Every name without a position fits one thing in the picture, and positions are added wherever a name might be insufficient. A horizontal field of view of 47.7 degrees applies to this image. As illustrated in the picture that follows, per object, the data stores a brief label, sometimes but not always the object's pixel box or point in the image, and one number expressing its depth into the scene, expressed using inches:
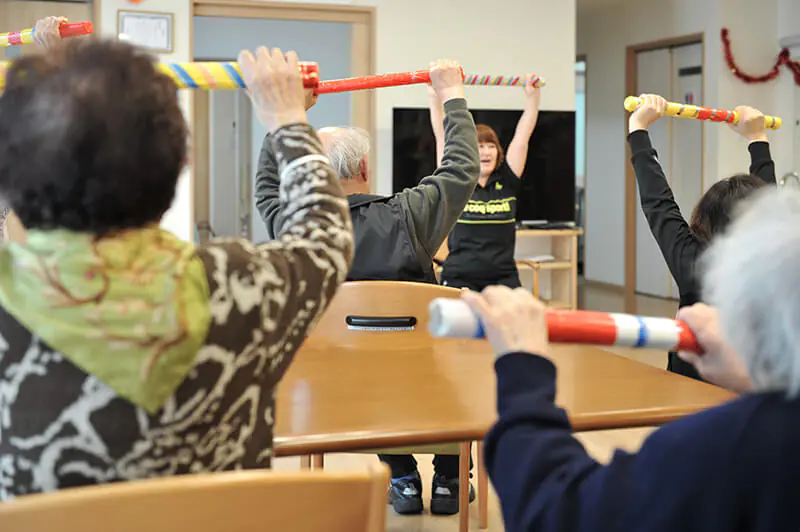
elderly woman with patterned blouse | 36.0
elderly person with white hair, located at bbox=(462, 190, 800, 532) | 30.0
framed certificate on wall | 222.1
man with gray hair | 91.6
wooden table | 49.7
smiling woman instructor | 152.0
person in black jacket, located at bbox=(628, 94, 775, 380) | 83.2
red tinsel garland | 276.1
